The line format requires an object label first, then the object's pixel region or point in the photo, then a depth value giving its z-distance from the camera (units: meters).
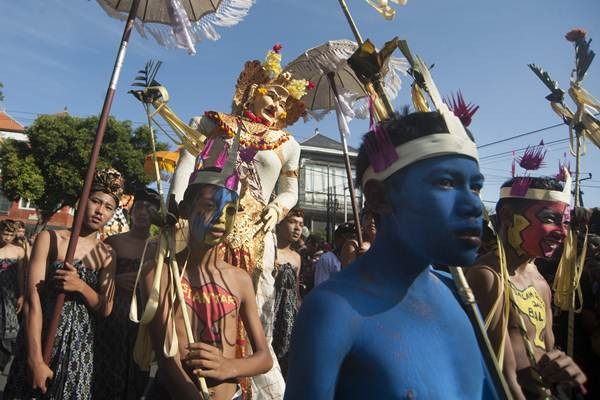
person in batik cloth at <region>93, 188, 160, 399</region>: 3.32
